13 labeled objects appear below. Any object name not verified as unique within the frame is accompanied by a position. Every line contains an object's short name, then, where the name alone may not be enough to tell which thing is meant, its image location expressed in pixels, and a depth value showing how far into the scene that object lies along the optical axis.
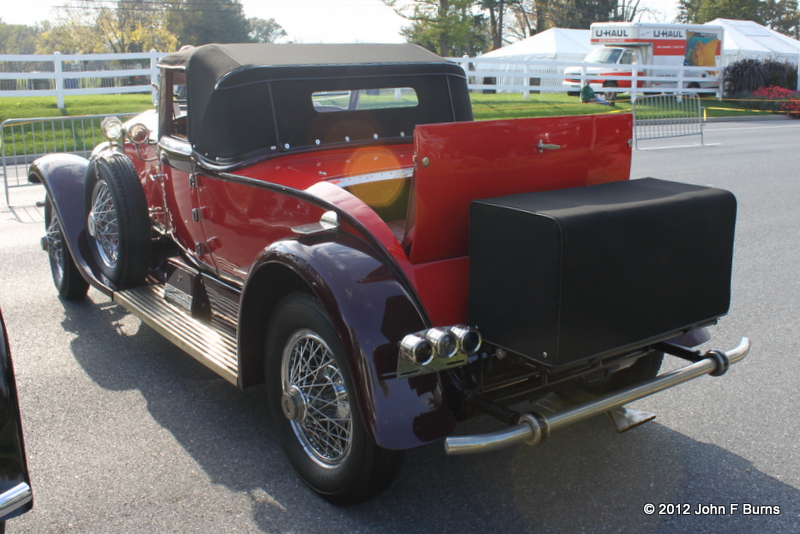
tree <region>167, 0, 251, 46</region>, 58.25
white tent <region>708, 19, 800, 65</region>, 36.22
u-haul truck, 30.30
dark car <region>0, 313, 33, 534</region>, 2.00
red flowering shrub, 27.25
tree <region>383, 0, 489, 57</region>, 37.44
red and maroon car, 2.56
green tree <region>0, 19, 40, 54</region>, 99.44
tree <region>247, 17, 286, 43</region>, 89.56
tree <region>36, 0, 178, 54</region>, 47.38
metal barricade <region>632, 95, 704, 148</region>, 17.46
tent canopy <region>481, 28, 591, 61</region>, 36.28
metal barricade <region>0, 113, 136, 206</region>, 13.21
